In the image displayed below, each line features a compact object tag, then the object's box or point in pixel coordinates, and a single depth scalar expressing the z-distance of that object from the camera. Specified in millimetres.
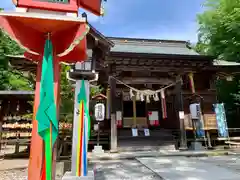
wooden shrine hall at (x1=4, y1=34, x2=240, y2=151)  9352
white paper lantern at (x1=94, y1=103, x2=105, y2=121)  9031
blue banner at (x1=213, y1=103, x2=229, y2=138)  9695
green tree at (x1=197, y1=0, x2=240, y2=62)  13914
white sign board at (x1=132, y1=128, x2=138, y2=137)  9816
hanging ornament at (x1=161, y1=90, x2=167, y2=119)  9962
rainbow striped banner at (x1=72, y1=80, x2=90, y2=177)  3879
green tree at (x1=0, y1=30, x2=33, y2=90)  16062
